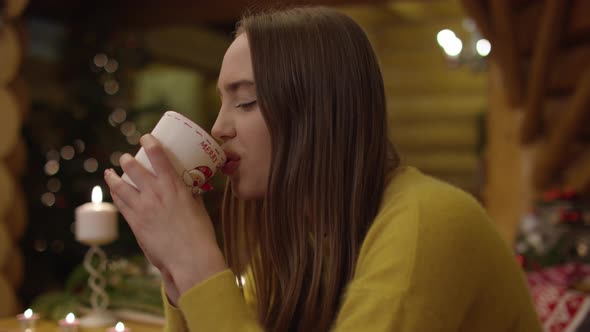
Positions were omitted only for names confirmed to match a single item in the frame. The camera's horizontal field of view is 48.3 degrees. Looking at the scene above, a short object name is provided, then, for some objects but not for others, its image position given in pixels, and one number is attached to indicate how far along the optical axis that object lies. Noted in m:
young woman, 0.82
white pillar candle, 1.64
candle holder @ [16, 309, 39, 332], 1.46
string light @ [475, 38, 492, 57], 4.46
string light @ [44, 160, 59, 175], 4.04
